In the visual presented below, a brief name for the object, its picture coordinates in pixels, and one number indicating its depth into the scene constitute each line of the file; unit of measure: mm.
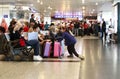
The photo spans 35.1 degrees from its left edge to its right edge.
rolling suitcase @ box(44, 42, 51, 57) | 6770
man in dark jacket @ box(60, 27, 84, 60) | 6885
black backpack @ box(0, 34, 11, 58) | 6177
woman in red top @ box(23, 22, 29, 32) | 7719
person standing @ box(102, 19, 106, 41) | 13987
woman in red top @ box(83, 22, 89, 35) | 22643
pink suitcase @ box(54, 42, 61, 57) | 6860
